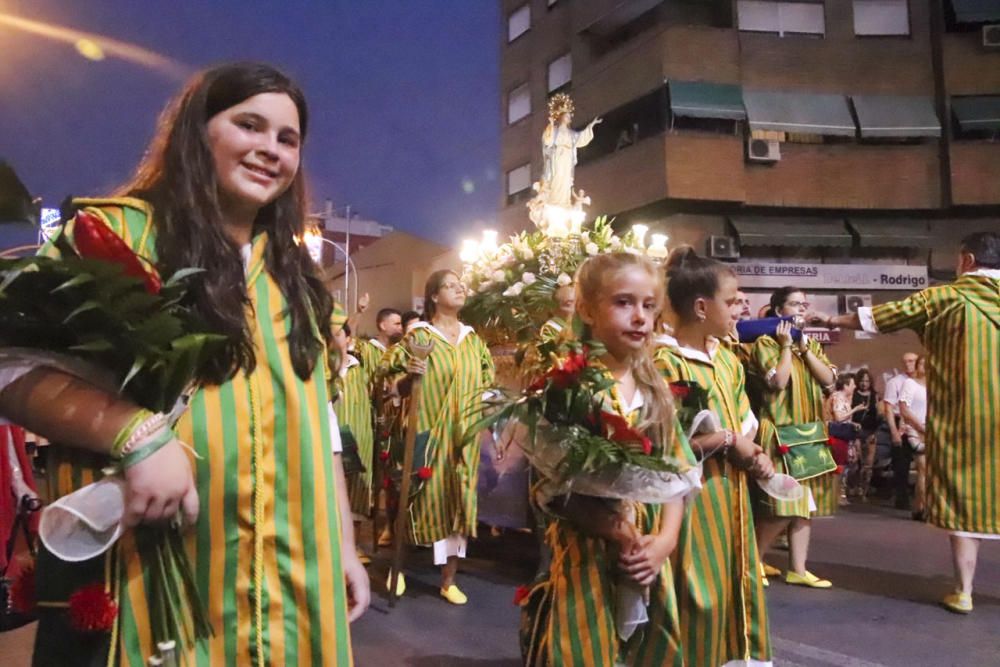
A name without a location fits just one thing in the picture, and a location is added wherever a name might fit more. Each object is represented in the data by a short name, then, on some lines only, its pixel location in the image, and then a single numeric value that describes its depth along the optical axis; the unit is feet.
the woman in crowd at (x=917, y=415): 27.45
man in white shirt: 30.53
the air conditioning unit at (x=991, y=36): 55.16
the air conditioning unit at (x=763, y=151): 55.88
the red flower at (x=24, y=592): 4.55
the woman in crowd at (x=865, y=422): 33.99
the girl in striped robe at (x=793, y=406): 16.65
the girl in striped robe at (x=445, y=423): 17.22
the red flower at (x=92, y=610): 4.07
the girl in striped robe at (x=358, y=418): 20.79
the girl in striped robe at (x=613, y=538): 7.53
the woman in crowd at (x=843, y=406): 33.60
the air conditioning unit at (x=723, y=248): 55.77
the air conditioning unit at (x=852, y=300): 56.95
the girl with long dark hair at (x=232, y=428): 4.22
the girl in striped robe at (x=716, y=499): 9.02
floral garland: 18.53
